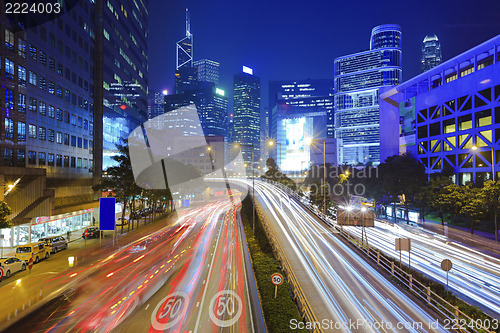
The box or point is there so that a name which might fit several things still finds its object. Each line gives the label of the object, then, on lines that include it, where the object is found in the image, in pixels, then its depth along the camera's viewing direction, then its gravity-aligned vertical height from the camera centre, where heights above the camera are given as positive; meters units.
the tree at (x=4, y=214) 25.86 -3.82
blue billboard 27.22 -3.88
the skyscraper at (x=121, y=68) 67.00 +26.35
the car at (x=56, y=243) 30.48 -7.75
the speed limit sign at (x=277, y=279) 15.23 -5.50
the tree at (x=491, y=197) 34.31 -3.00
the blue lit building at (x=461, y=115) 55.78 +11.62
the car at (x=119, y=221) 52.64 -9.27
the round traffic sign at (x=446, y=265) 14.32 -4.48
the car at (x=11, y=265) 22.23 -7.29
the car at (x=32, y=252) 26.17 -7.28
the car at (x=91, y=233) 40.25 -8.43
